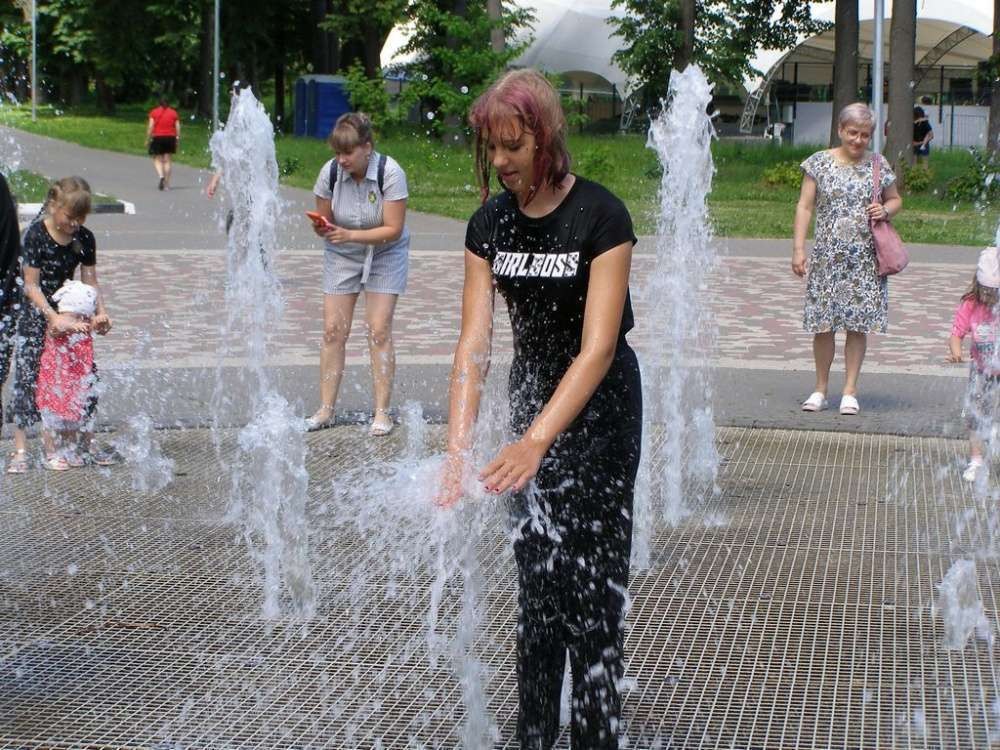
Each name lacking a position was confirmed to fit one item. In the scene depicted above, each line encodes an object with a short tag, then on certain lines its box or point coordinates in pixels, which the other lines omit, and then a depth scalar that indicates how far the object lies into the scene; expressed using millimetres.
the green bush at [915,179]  27312
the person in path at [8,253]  4605
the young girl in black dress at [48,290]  7062
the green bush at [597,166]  26688
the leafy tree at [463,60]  31219
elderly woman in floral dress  8531
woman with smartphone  7895
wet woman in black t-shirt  3443
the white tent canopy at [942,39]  55000
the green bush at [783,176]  28516
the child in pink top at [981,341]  6879
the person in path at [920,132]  33594
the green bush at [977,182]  24719
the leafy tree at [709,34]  42844
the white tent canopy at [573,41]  60719
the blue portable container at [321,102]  43906
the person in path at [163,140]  27156
